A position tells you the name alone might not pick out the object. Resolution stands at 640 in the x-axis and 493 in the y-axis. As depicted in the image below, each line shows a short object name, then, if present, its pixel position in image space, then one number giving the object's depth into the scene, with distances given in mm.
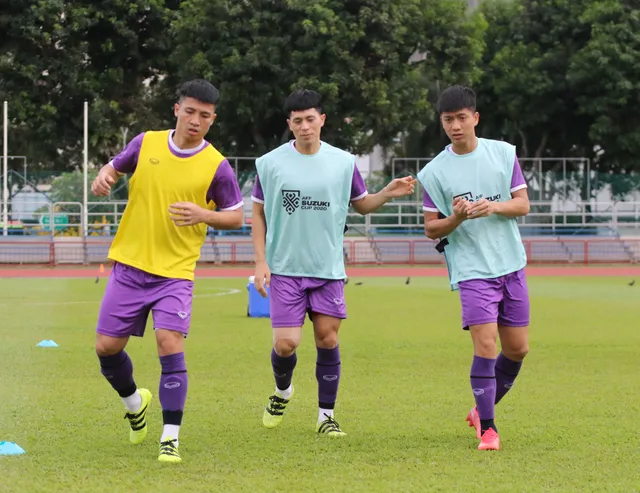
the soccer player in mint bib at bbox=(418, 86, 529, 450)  7785
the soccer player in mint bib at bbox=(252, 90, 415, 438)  8234
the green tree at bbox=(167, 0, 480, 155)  40906
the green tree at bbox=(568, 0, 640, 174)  44500
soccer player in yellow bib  7398
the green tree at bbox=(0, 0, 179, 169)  42719
